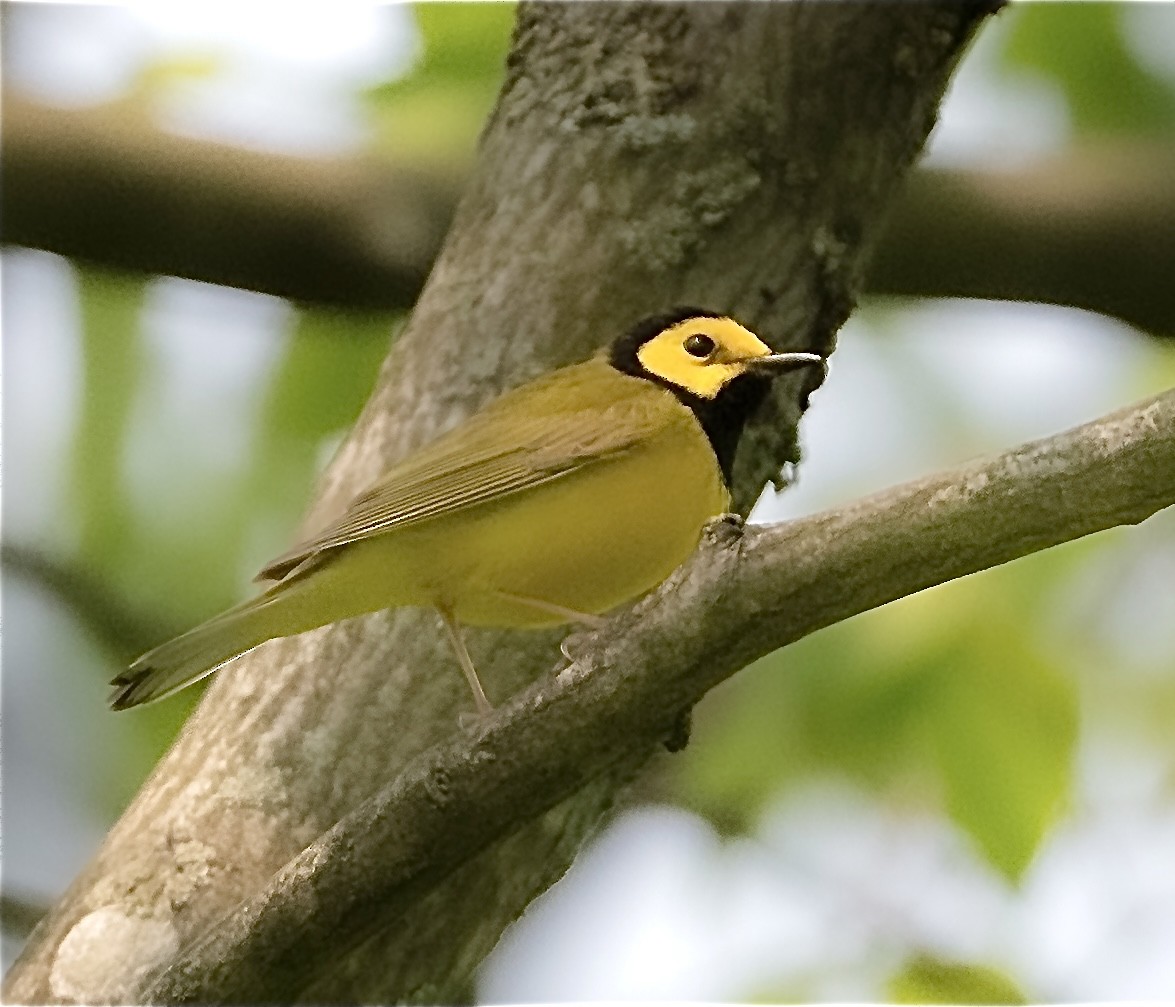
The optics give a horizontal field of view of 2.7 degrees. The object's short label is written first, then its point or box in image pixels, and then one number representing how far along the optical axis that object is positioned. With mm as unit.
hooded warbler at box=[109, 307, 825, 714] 3996
